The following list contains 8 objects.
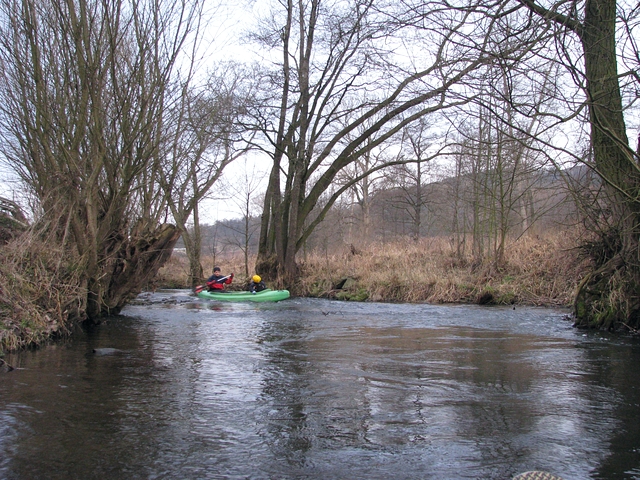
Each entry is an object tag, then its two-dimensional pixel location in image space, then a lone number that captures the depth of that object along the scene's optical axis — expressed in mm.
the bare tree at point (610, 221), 6633
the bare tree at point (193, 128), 10281
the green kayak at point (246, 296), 16328
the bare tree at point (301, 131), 18141
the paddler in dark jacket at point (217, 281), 17531
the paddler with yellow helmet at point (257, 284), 17234
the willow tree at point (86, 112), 8242
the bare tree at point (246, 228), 25398
